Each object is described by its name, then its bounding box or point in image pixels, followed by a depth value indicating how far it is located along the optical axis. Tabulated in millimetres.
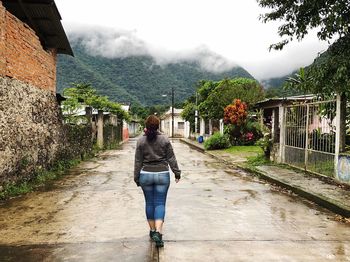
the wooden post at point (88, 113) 23417
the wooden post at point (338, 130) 10039
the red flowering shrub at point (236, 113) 25359
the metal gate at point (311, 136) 10898
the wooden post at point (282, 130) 14265
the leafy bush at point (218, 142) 25281
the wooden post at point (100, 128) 26478
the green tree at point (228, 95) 27281
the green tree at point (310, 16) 8883
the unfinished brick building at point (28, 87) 8875
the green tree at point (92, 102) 25312
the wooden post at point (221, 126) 29384
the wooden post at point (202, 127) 37981
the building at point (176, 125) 62219
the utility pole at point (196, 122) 42691
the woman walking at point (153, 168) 5219
